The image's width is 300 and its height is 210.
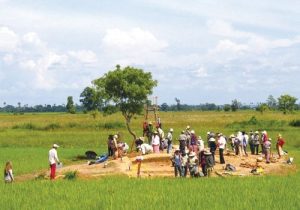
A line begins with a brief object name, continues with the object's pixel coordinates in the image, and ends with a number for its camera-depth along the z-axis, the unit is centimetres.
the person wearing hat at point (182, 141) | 2848
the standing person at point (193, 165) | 2373
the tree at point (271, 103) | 12890
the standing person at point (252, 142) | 3472
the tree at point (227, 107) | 14462
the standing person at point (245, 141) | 3325
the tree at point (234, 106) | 14200
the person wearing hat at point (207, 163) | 2355
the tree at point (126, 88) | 4241
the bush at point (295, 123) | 6794
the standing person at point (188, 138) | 3021
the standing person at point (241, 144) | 3284
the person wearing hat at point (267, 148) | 3062
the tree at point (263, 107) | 11019
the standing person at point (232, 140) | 3403
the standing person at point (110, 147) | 3072
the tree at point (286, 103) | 9338
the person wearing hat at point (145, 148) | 2962
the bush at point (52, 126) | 6731
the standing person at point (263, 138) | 3153
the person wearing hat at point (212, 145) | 2836
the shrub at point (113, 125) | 6644
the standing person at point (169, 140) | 3039
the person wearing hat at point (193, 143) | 2947
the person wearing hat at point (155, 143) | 3012
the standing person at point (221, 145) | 2883
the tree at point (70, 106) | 12875
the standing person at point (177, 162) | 2350
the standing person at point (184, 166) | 2385
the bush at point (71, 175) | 2306
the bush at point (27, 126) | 6821
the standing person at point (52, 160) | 2266
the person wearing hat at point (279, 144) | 3297
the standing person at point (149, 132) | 3312
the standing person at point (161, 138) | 3197
